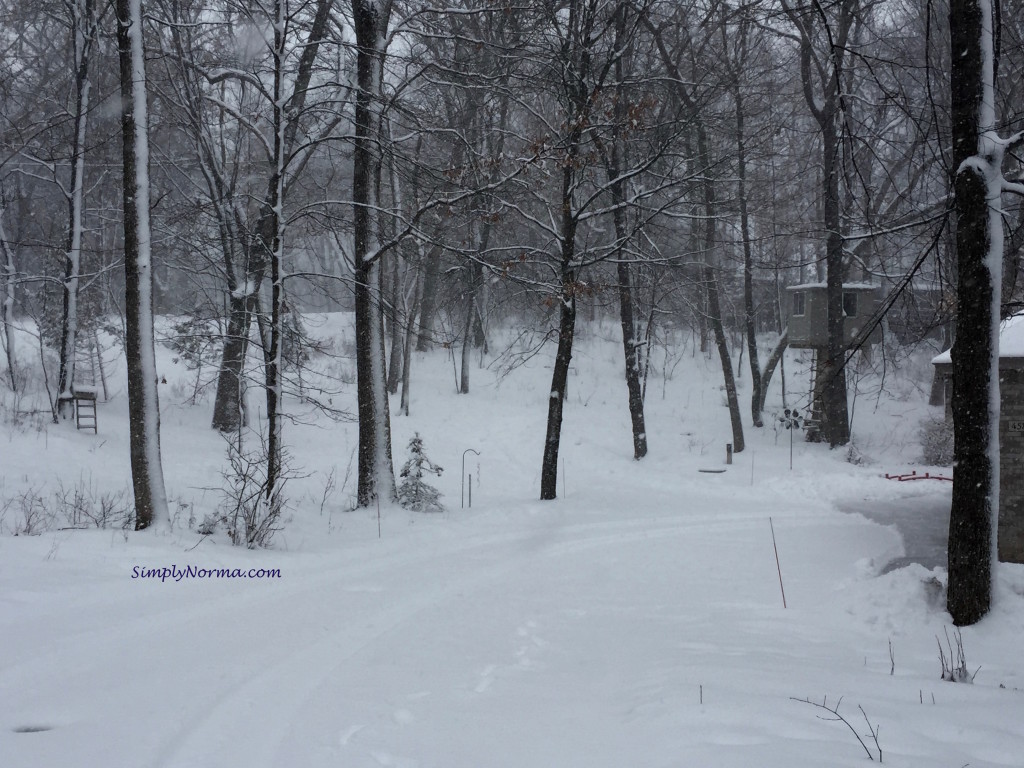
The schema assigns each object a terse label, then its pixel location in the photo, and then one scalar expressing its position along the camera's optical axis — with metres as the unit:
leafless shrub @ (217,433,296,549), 8.88
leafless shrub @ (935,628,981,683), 5.55
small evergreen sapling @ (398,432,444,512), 12.48
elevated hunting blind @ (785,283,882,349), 25.27
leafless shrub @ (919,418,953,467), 21.08
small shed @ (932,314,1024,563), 11.02
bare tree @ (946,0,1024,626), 7.05
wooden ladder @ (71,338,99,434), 16.61
